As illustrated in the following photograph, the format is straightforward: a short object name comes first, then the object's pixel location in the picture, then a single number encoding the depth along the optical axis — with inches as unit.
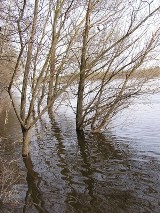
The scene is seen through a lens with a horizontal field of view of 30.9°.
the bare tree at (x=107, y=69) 528.4
